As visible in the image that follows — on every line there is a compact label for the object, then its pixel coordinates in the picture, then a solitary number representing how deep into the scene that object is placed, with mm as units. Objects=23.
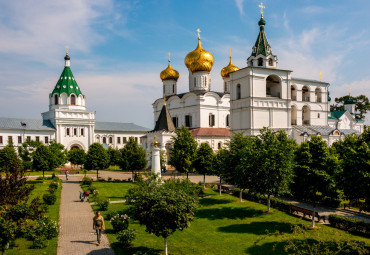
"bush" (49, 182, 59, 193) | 26117
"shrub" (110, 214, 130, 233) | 15867
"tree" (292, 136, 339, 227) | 17234
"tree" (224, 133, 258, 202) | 19609
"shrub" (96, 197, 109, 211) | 21016
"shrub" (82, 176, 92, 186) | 31570
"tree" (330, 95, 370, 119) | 74562
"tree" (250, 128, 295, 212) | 18578
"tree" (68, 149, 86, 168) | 46553
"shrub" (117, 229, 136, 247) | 13961
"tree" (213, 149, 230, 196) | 24406
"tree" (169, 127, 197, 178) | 30422
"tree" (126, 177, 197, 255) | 11555
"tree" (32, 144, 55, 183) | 33812
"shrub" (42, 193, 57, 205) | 22484
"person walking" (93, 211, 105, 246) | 14172
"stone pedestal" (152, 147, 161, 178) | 23314
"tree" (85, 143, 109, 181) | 35875
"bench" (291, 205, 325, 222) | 18230
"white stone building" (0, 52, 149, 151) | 55181
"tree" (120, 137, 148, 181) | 35031
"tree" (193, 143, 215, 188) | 30156
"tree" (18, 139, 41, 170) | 44344
